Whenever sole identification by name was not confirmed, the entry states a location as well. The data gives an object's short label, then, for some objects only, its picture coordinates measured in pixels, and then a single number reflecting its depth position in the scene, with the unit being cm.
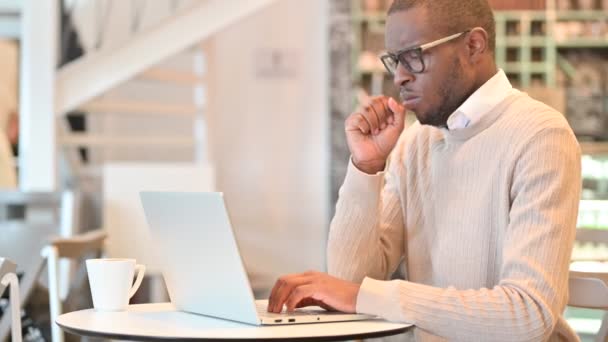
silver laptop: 284
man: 294
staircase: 786
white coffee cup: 306
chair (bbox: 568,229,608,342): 321
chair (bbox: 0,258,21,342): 312
